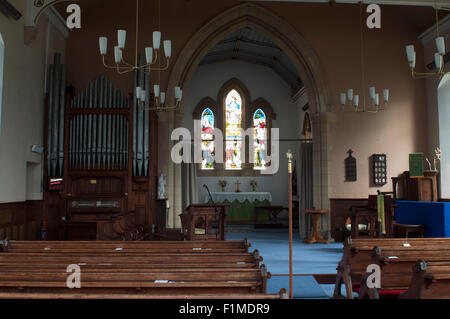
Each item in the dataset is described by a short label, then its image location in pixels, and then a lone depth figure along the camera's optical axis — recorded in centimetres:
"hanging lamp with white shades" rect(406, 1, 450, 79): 559
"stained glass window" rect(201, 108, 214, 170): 1595
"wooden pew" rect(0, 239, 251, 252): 421
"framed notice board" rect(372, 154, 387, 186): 988
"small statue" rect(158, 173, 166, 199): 898
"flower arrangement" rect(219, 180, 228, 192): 1562
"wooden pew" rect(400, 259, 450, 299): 284
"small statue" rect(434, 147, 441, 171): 943
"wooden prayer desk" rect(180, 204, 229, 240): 699
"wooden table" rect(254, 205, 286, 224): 1410
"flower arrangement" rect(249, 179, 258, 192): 1565
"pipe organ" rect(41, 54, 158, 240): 810
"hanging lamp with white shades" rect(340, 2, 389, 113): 1007
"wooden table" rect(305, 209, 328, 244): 963
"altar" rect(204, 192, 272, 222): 1448
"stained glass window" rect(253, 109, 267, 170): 1611
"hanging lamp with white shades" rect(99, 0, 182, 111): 534
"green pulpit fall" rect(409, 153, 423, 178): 864
